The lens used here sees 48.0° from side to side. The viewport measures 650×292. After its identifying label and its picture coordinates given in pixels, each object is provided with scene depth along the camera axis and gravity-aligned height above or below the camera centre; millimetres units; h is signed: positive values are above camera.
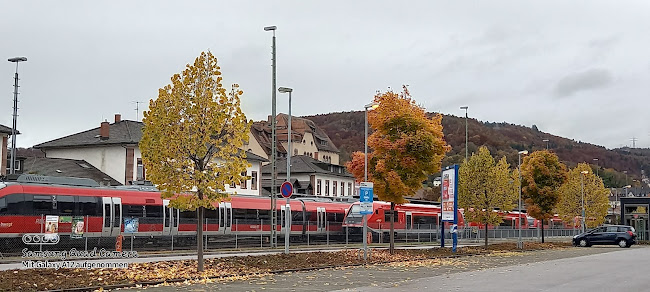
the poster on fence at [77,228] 32969 -1666
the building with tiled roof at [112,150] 62750 +3676
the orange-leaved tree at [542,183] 54812 +919
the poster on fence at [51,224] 31750 -1452
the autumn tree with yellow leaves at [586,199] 72688 -365
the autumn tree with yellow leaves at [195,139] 20875 +1535
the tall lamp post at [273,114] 39594 +4234
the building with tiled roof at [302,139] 115331 +9180
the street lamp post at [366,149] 29208 +1871
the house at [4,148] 54531 +3181
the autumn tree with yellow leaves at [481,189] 43500 +351
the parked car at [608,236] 53619 -2988
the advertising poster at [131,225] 35500 -1627
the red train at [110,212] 31109 -998
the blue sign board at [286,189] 28708 +133
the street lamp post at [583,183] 67875 +1266
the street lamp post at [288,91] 34947 +5172
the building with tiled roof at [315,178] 87000 +1930
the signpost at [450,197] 36219 -133
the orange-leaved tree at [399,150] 32906 +1982
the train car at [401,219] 52656 -1891
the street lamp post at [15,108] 44562 +5280
